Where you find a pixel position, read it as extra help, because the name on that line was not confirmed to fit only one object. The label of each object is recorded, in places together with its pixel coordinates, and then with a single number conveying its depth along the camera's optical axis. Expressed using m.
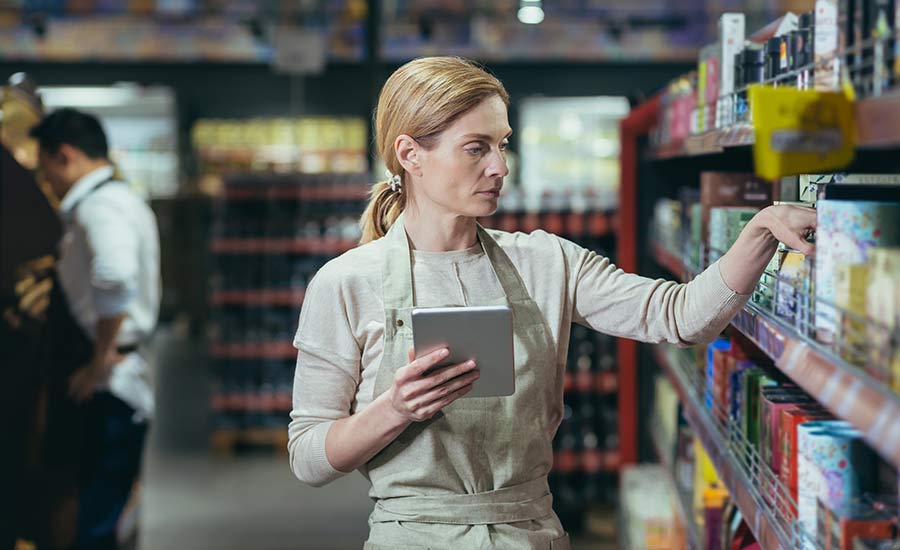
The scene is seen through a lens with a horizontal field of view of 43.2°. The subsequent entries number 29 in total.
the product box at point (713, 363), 2.97
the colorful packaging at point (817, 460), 1.88
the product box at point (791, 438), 2.07
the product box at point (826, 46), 1.73
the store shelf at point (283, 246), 8.07
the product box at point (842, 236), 1.64
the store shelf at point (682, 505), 3.44
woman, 2.14
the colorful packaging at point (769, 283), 2.15
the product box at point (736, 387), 2.67
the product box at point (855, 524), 1.66
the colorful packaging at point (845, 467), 1.85
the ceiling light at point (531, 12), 10.36
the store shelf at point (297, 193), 8.16
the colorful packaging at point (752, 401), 2.47
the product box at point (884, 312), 1.37
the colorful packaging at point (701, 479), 3.31
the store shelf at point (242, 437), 8.14
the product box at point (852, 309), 1.53
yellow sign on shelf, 1.44
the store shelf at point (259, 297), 8.17
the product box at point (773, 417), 2.23
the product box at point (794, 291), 1.87
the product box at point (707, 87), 2.97
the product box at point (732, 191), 2.94
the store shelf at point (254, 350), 8.19
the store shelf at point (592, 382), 6.40
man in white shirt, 4.43
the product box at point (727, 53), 2.77
